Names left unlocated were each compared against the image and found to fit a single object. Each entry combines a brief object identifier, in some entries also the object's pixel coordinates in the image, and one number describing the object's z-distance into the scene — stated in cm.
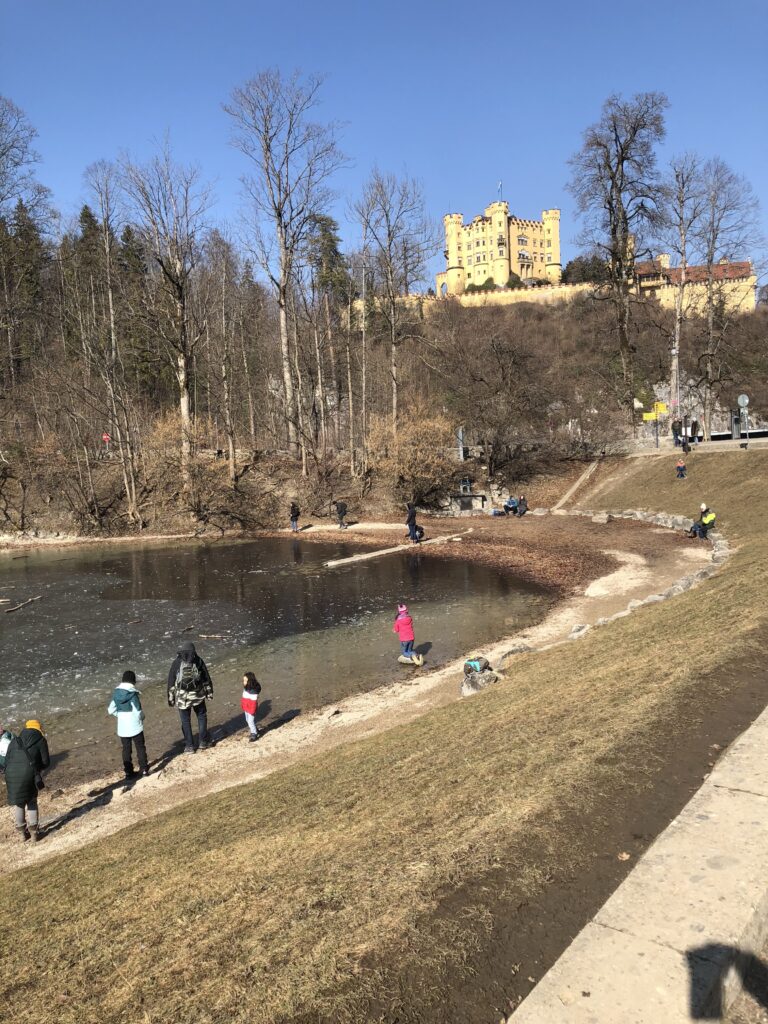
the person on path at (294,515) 3494
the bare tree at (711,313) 3934
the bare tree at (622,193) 4131
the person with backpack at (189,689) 1081
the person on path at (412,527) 2943
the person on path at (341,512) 3456
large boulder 1162
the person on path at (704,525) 2420
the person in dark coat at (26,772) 818
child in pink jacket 1423
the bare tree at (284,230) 3922
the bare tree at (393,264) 4094
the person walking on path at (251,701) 1108
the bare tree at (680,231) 3830
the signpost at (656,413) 3938
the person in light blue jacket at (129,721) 1001
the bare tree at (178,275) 3775
